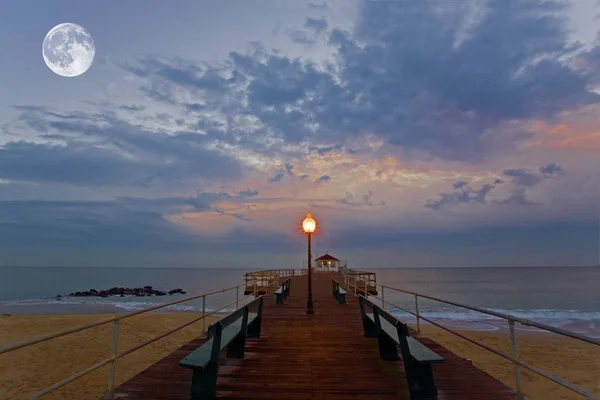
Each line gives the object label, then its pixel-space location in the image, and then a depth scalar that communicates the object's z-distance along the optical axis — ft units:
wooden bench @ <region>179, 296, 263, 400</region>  12.80
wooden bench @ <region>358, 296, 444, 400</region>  12.86
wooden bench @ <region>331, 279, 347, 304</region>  42.55
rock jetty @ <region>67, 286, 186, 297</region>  189.78
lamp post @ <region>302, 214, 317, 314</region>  38.40
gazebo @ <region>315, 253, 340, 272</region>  163.32
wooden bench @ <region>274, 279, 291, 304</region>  43.23
